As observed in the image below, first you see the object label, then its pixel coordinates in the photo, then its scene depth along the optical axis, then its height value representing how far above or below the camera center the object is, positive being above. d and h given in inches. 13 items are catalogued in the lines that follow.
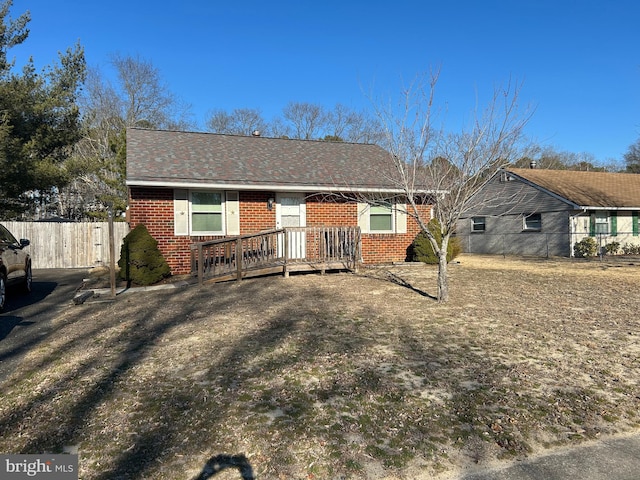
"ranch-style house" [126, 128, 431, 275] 430.0 +51.5
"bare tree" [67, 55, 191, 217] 968.5 +275.2
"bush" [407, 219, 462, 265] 510.0 -15.3
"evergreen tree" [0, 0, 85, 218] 564.4 +188.4
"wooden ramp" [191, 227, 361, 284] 389.4 -12.0
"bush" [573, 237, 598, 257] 724.7 -22.1
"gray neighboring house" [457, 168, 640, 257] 755.4 +39.7
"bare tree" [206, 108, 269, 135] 1406.3 +406.2
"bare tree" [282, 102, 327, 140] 1402.6 +398.4
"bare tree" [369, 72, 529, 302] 286.4 +50.1
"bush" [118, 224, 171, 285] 373.1 -13.6
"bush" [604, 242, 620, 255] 764.6 -24.2
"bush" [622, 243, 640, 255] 783.7 -29.4
